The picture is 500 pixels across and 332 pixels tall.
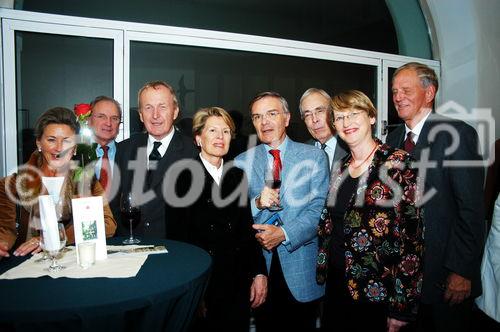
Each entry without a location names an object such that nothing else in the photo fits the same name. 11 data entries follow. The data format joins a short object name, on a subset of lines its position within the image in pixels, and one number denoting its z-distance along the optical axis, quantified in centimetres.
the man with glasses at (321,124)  285
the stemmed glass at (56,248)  138
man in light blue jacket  217
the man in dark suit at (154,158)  224
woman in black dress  198
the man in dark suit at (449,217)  212
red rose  216
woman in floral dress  168
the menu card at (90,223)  152
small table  104
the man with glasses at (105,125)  280
